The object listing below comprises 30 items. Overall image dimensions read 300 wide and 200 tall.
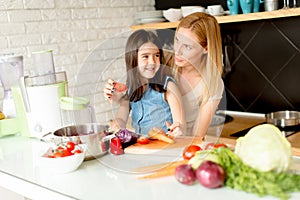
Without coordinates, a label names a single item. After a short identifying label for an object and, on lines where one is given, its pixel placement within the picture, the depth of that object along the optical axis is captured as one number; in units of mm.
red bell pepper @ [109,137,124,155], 1369
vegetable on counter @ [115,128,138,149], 1386
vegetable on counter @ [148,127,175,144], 1276
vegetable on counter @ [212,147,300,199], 945
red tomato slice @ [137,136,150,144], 1367
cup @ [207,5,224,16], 2488
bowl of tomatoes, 1236
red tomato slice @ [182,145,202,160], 1183
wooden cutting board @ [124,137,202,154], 1290
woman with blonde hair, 1269
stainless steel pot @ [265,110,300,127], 2289
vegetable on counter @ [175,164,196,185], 1051
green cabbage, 972
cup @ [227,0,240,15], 2418
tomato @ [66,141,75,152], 1281
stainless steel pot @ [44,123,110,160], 1332
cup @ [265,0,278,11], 2258
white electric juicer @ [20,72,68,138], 1705
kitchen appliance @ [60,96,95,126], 1519
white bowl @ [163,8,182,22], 2734
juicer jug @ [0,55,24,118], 1943
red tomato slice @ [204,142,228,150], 1207
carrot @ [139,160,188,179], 1147
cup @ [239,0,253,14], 2334
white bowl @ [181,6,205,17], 2623
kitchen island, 1027
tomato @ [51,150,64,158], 1258
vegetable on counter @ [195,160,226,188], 1001
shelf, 2160
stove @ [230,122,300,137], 2250
